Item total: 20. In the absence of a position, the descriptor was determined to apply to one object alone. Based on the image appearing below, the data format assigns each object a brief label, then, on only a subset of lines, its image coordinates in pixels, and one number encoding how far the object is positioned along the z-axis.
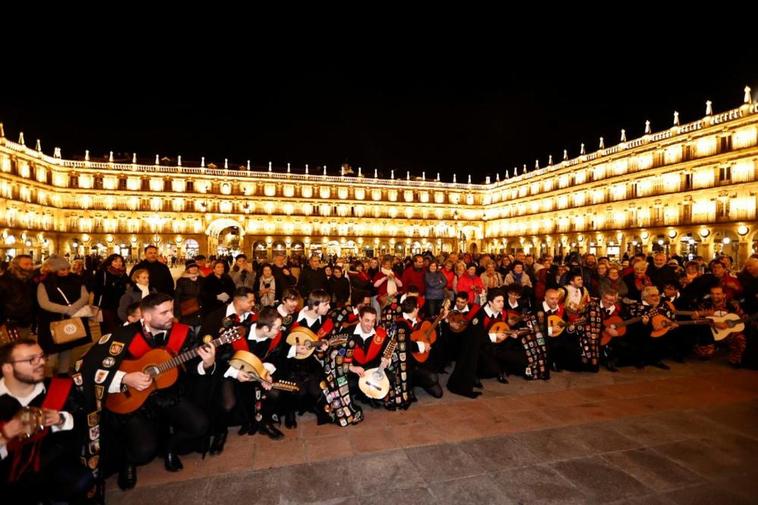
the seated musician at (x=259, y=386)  4.53
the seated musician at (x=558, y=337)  6.82
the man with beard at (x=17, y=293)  6.93
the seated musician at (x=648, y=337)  7.07
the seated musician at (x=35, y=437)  2.71
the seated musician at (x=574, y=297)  7.11
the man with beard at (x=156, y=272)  7.78
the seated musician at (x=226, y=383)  4.24
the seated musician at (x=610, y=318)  6.99
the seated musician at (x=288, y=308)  5.23
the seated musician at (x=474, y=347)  5.83
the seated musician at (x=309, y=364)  4.90
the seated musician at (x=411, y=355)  5.48
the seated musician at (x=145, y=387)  3.48
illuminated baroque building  34.31
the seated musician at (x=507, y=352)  6.44
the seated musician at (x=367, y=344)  5.04
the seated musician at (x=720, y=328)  6.98
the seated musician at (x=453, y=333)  6.36
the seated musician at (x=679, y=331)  7.46
